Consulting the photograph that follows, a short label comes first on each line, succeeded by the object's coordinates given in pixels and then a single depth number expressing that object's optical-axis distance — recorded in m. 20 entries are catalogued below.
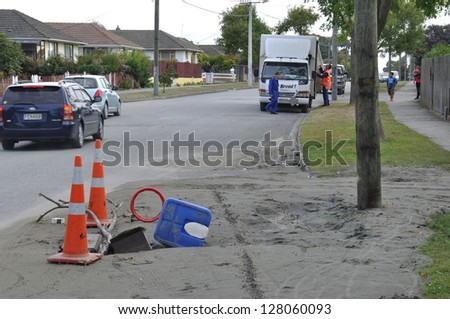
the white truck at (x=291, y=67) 34.44
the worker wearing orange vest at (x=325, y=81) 37.62
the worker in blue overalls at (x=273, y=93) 32.97
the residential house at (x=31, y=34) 61.22
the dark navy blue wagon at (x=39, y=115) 19.02
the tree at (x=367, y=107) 10.17
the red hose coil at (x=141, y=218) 9.84
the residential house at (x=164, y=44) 99.56
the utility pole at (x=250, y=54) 74.25
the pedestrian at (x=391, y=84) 41.96
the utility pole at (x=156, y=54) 50.96
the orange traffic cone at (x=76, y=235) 7.53
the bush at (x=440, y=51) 40.60
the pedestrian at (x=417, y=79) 42.62
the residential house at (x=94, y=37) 80.56
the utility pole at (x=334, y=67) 41.62
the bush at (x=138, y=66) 65.88
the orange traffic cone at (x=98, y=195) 9.55
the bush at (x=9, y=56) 45.97
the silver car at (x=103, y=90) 29.52
